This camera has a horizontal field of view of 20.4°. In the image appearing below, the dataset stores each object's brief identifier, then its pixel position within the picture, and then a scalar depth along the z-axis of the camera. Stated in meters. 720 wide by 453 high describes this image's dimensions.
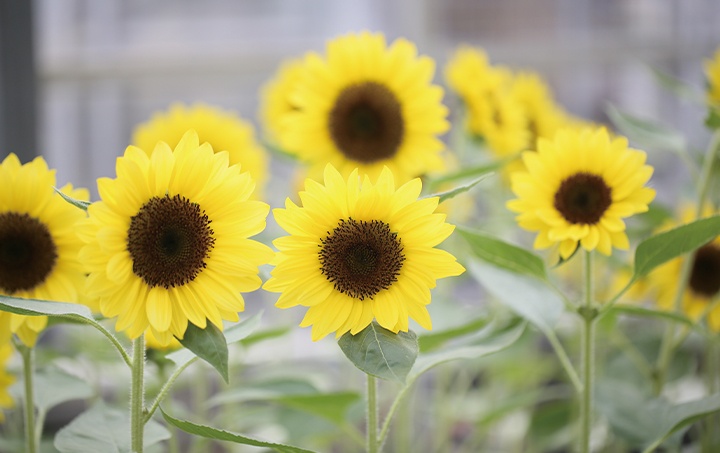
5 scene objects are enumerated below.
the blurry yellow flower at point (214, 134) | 1.90
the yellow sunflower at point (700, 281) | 1.81
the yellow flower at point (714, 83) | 1.76
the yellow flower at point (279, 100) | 1.88
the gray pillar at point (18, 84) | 2.98
